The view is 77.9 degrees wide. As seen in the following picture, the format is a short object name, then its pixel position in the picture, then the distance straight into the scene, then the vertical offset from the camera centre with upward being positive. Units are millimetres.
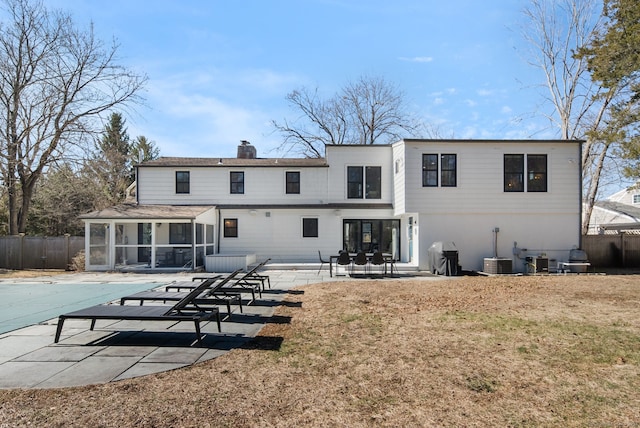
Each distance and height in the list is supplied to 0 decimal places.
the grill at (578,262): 16906 -1576
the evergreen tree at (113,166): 25281 +4368
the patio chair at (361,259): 15542 -1320
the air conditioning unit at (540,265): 16797 -1674
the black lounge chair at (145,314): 6004 -1395
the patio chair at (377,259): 15516 -1317
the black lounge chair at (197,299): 7773 -1487
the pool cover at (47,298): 8109 -1943
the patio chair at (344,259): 15375 -1307
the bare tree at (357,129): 35241 +8728
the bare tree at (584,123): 24906 +6917
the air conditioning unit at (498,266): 16562 -1696
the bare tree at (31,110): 21812 +6657
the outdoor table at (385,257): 15936 -1284
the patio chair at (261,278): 11698 -1602
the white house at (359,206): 17625 +958
